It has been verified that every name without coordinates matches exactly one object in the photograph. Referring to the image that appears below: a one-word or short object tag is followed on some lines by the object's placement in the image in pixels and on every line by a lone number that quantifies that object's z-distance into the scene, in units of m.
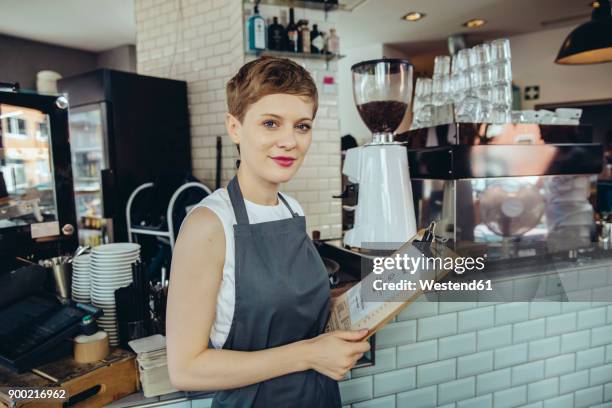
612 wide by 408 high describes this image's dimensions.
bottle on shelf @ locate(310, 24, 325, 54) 3.62
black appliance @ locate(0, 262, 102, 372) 1.27
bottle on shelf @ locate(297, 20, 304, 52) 3.57
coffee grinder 1.68
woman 0.98
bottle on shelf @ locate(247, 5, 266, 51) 3.41
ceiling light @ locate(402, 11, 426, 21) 5.58
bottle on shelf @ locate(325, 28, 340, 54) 3.66
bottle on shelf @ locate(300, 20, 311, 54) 3.56
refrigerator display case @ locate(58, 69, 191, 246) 3.61
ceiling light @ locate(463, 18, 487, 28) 5.94
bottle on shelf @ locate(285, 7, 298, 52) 3.53
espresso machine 1.79
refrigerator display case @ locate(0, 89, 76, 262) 2.06
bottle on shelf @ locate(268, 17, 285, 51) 3.50
